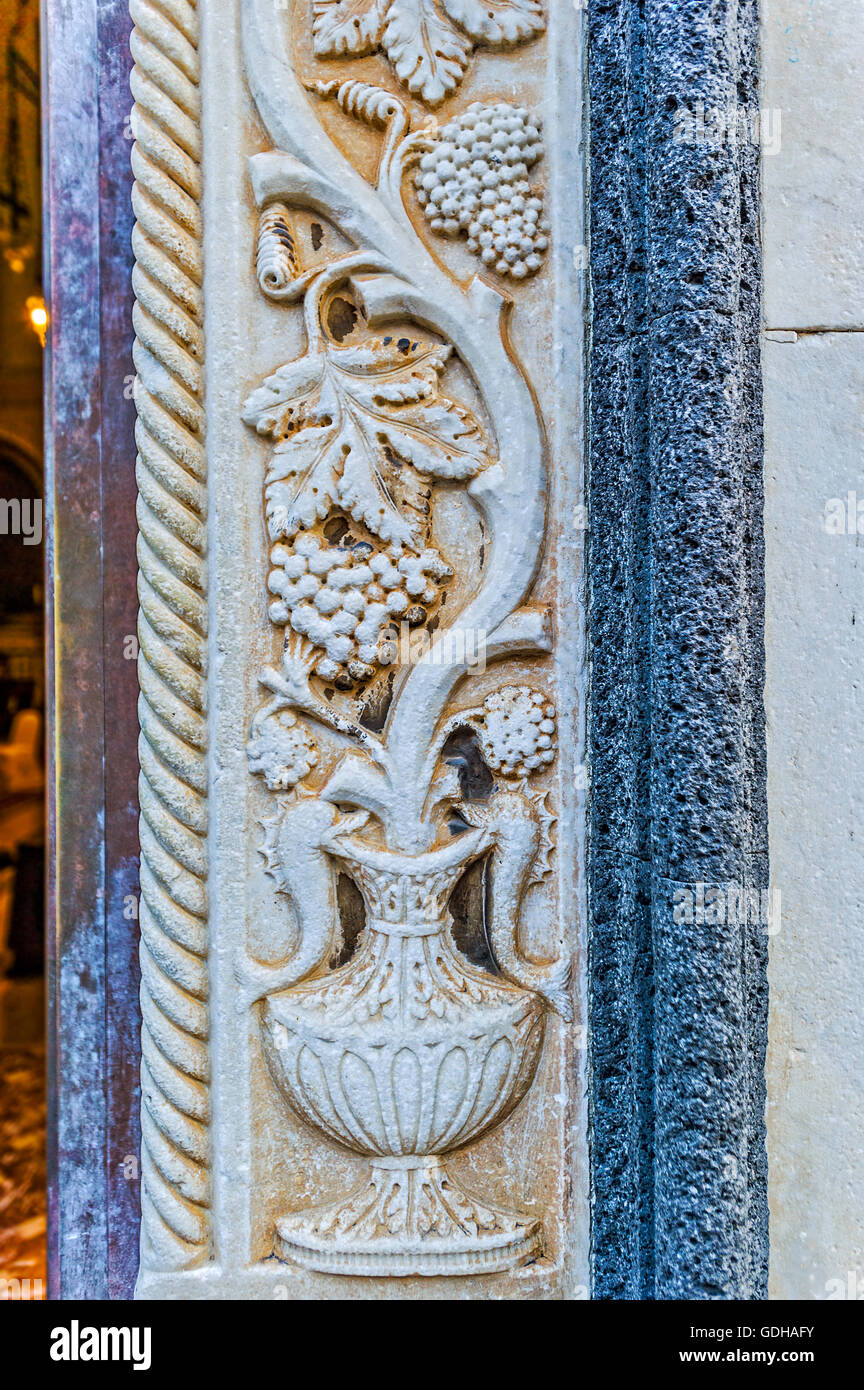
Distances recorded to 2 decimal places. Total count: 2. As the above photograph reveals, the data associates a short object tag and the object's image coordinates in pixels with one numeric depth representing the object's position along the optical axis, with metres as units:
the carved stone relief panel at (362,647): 0.83
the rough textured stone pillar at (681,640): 0.74
